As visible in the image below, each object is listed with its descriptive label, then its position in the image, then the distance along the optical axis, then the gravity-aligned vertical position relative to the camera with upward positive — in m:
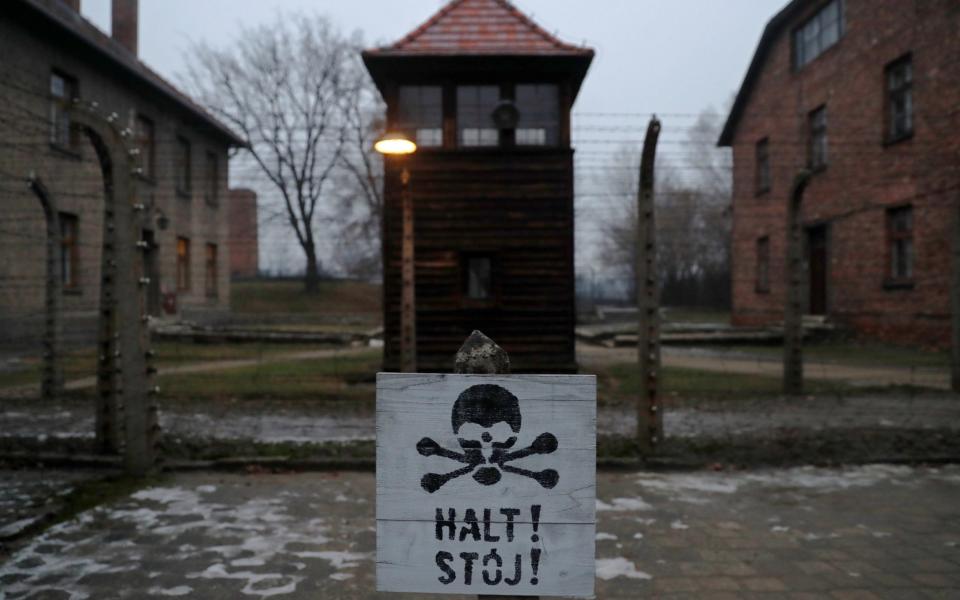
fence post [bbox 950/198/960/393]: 8.74 +0.11
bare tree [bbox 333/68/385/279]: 23.13 +4.95
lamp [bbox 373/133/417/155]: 7.06 +1.53
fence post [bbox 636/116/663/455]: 5.99 -0.12
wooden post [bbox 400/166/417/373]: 8.27 +0.05
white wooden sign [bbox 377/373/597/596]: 1.90 -0.48
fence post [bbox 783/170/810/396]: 8.97 -0.04
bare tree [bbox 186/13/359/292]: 34.28 +10.80
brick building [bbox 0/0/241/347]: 14.45 +3.80
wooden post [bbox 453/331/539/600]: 1.98 -0.16
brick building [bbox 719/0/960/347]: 15.84 +3.84
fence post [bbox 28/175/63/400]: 8.60 +0.08
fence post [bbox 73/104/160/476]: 5.45 +0.04
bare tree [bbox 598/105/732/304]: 36.12 +2.86
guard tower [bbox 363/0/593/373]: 12.52 +1.86
